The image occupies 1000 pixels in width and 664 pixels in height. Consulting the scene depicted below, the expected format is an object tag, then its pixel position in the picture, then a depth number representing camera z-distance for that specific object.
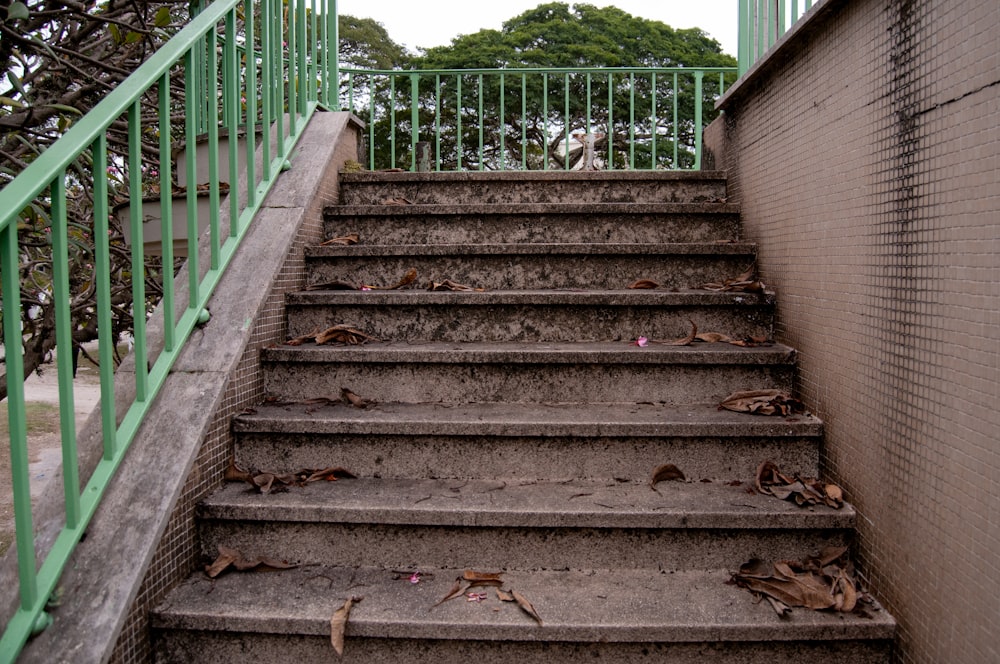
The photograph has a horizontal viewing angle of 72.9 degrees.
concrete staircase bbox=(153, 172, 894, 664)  1.54
